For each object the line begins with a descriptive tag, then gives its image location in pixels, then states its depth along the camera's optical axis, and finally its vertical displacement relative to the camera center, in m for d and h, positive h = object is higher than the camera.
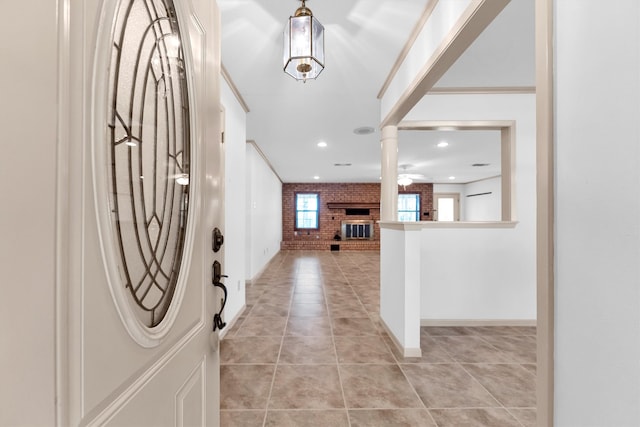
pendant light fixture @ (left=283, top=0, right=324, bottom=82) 1.44 +0.97
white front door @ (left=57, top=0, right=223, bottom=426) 0.41 +0.00
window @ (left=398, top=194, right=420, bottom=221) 9.52 +0.33
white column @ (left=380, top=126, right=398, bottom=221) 2.53 +0.38
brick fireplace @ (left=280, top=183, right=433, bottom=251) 9.24 +0.02
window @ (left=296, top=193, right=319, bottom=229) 9.36 +0.16
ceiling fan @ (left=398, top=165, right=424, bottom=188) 6.75 +1.20
